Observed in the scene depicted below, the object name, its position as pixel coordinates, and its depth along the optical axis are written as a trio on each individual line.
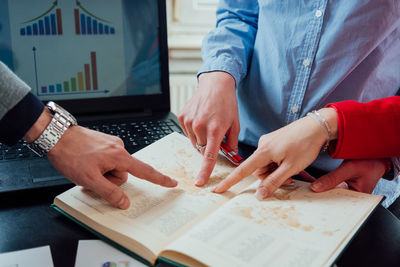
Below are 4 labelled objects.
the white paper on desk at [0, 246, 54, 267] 0.46
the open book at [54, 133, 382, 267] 0.43
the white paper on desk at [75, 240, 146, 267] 0.46
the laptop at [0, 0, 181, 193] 0.91
